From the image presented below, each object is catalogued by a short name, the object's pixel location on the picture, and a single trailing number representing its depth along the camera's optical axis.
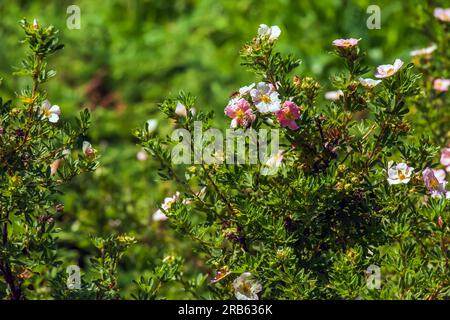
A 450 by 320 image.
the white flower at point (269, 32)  3.30
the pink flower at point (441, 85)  4.68
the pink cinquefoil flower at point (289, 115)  3.19
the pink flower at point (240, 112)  3.22
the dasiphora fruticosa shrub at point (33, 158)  3.31
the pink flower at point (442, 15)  5.00
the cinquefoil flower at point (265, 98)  3.17
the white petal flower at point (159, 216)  3.83
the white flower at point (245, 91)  3.25
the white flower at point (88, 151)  3.43
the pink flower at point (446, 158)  3.64
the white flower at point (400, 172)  3.22
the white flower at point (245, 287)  3.29
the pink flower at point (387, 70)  3.18
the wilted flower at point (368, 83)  3.33
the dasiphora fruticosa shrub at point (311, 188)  3.19
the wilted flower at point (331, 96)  4.32
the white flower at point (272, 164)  3.31
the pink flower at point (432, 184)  3.24
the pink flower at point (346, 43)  3.25
